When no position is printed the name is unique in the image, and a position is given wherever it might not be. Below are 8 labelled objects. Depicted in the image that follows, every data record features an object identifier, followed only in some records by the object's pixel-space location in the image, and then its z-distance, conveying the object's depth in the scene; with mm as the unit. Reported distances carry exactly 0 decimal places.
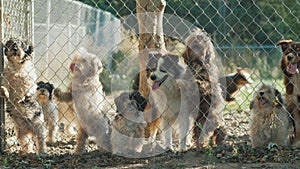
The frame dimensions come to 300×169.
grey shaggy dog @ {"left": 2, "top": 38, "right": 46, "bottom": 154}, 5641
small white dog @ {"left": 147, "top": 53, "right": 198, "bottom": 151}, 5416
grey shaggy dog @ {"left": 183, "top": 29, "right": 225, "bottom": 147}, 5641
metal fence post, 5078
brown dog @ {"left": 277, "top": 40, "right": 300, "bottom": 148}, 5489
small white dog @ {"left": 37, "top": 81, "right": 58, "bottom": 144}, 6391
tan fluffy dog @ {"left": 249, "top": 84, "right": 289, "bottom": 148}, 5223
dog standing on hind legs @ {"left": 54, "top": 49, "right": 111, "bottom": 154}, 5781
